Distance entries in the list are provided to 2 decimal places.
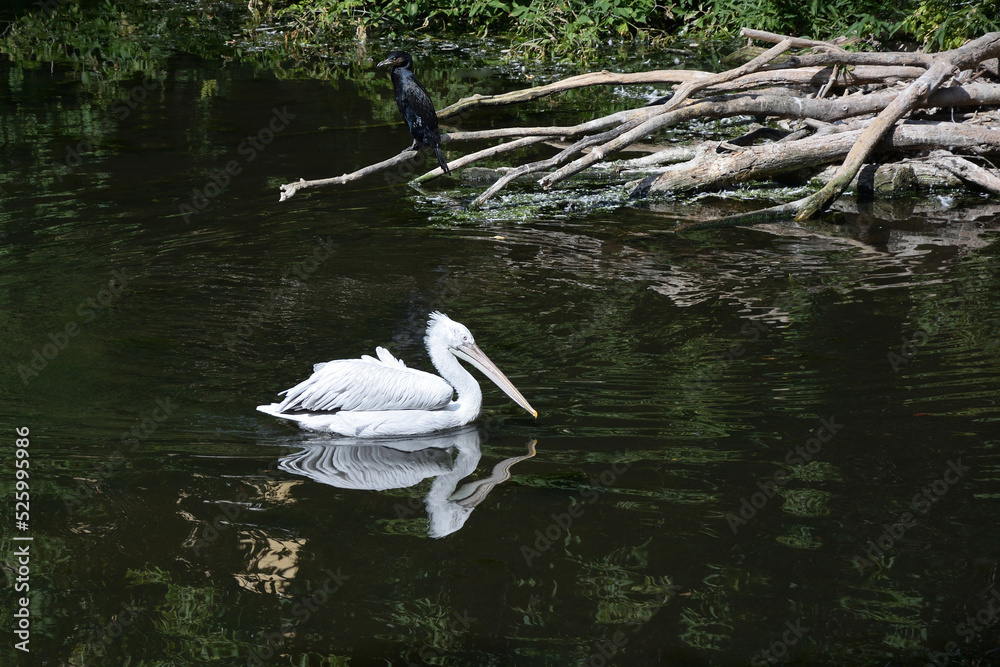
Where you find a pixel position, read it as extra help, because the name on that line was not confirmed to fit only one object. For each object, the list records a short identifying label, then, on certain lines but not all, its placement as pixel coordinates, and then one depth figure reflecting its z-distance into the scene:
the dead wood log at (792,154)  17.37
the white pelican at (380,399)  9.48
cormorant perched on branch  16.58
